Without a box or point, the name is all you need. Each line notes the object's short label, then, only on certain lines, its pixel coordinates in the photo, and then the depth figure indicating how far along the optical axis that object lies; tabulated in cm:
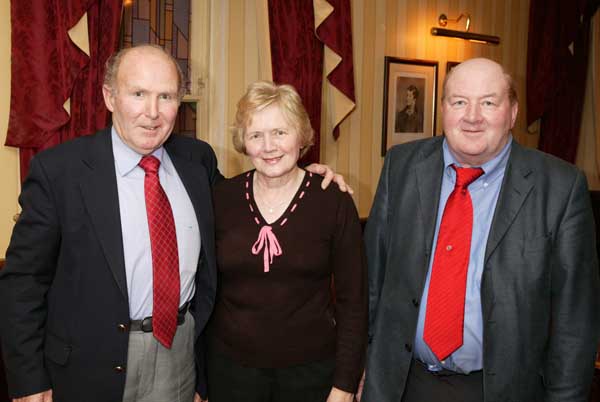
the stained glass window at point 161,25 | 332
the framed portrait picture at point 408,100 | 452
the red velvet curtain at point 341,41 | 384
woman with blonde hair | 194
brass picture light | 462
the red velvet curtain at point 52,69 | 285
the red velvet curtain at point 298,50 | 366
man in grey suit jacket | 176
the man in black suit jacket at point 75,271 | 176
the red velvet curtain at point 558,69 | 527
